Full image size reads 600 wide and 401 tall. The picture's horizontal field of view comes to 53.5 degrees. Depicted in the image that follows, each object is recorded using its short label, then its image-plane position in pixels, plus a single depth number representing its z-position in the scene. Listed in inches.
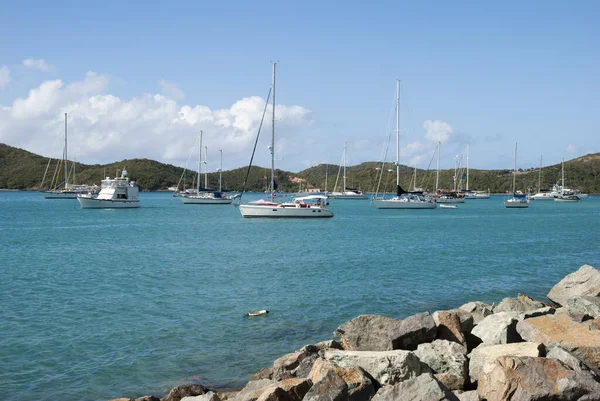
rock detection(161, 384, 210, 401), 386.0
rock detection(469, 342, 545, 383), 353.7
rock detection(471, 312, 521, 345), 422.9
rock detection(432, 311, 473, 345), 422.8
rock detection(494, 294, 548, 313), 573.3
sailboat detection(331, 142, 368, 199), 5679.1
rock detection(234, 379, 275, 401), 343.9
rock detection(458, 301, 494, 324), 584.3
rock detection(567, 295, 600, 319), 537.6
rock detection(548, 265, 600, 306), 667.4
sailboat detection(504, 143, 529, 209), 4165.8
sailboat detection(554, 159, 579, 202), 5733.3
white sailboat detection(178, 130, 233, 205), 3928.6
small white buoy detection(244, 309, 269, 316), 655.9
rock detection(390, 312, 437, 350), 409.1
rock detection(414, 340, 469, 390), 354.9
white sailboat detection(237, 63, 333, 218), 2239.5
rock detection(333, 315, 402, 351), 431.2
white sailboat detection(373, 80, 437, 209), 3272.6
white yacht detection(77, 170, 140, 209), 3079.2
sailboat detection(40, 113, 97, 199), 4790.8
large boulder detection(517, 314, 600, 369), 380.8
